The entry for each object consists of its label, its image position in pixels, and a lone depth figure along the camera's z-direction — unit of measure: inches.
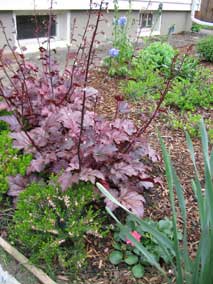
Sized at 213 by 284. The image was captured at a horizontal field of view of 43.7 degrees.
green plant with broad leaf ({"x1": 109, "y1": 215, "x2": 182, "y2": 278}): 53.0
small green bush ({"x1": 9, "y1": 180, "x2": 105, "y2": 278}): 52.3
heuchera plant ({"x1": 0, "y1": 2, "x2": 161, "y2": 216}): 59.7
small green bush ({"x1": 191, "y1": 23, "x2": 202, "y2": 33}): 264.5
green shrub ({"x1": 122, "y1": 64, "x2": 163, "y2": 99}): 109.6
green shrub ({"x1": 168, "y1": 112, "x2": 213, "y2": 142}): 91.8
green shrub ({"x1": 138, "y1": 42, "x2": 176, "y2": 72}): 134.1
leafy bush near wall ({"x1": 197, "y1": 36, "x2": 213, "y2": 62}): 165.1
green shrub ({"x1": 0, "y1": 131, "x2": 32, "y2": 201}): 62.6
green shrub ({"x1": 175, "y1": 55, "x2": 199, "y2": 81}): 127.1
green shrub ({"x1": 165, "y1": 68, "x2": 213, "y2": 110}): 106.9
